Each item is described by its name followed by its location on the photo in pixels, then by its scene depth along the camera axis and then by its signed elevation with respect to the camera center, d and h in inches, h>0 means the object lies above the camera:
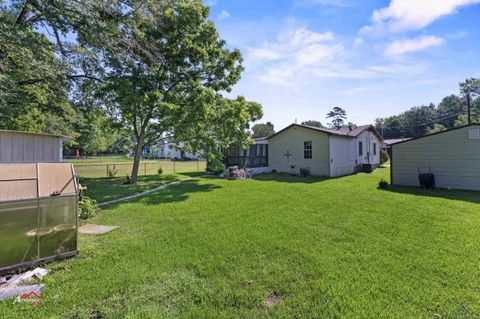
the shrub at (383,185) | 444.1 -48.2
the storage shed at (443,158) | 418.9 -1.5
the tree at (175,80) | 443.2 +172.7
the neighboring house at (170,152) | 621.9 +46.2
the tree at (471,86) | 1927.5 +563.7
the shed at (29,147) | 250.8 +19.4
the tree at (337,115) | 3080.7 +560.6
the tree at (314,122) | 2859.3 +440.1
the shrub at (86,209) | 257.4 -48.5
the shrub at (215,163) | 588.1 -4.6
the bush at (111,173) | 630.8 -26.6
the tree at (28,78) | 303.6 +129.7
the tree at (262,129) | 2575.8 +336.0
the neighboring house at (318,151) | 645.3 +25.8
